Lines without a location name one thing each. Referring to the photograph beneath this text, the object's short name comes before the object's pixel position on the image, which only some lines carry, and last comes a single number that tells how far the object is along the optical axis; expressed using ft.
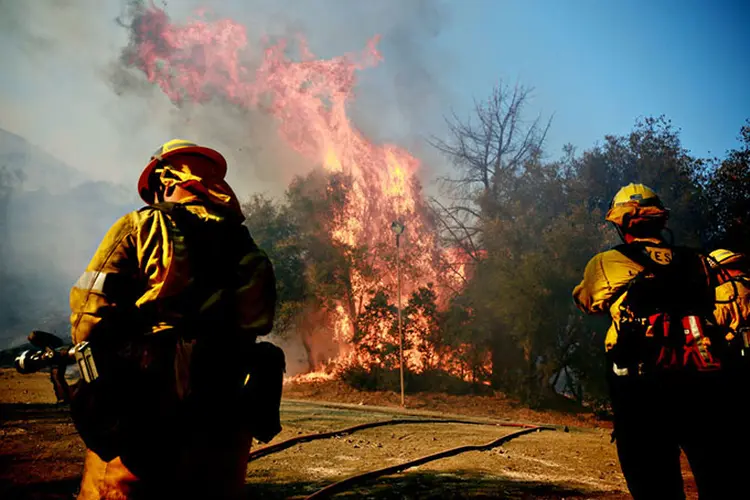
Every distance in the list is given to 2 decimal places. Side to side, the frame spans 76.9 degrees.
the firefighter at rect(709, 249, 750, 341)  18.42
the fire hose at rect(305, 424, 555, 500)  14.65
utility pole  61.98
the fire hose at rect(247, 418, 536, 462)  21.07
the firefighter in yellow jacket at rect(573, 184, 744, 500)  9.08
